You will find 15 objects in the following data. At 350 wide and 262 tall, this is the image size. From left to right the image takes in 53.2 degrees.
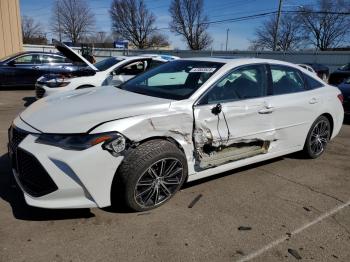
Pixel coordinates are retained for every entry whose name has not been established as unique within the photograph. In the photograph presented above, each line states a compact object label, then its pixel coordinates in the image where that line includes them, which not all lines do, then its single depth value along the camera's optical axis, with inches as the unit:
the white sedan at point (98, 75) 325.1
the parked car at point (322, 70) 834.2
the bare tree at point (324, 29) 2183.3
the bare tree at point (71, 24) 2672.2
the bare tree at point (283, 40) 2349.9
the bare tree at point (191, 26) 2519.7
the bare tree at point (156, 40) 2787.9
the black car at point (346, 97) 329.1
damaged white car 119.0
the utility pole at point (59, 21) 2659.9
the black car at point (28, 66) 478.0
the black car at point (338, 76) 480.0
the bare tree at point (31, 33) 2655.0
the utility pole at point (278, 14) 1312.7
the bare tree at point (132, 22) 2778.1
